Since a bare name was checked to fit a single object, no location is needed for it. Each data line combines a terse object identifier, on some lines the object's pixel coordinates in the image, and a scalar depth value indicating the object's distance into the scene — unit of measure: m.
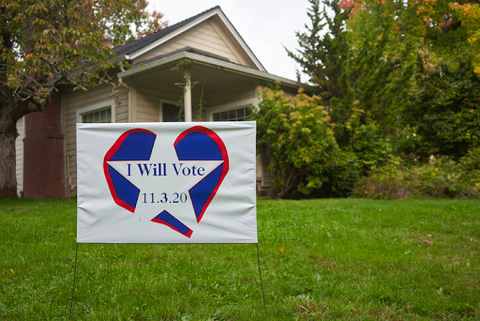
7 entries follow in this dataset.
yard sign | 2.89
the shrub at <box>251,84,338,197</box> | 11.03
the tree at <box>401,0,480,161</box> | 11.08
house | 11.80
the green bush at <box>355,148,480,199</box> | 10.78
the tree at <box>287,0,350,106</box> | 13.84
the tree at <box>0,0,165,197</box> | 8.30
